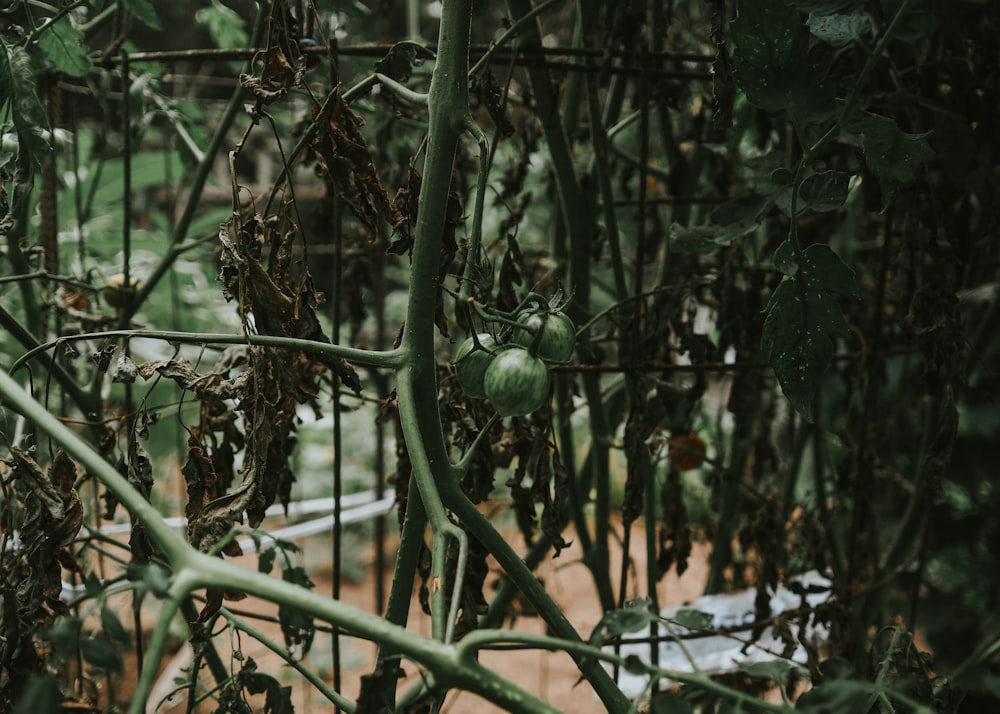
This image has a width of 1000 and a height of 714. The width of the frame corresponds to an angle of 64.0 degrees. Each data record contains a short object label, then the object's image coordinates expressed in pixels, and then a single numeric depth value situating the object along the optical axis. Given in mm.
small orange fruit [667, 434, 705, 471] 1213
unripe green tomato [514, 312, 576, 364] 627
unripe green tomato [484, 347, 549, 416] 591
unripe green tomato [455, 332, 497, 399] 654
